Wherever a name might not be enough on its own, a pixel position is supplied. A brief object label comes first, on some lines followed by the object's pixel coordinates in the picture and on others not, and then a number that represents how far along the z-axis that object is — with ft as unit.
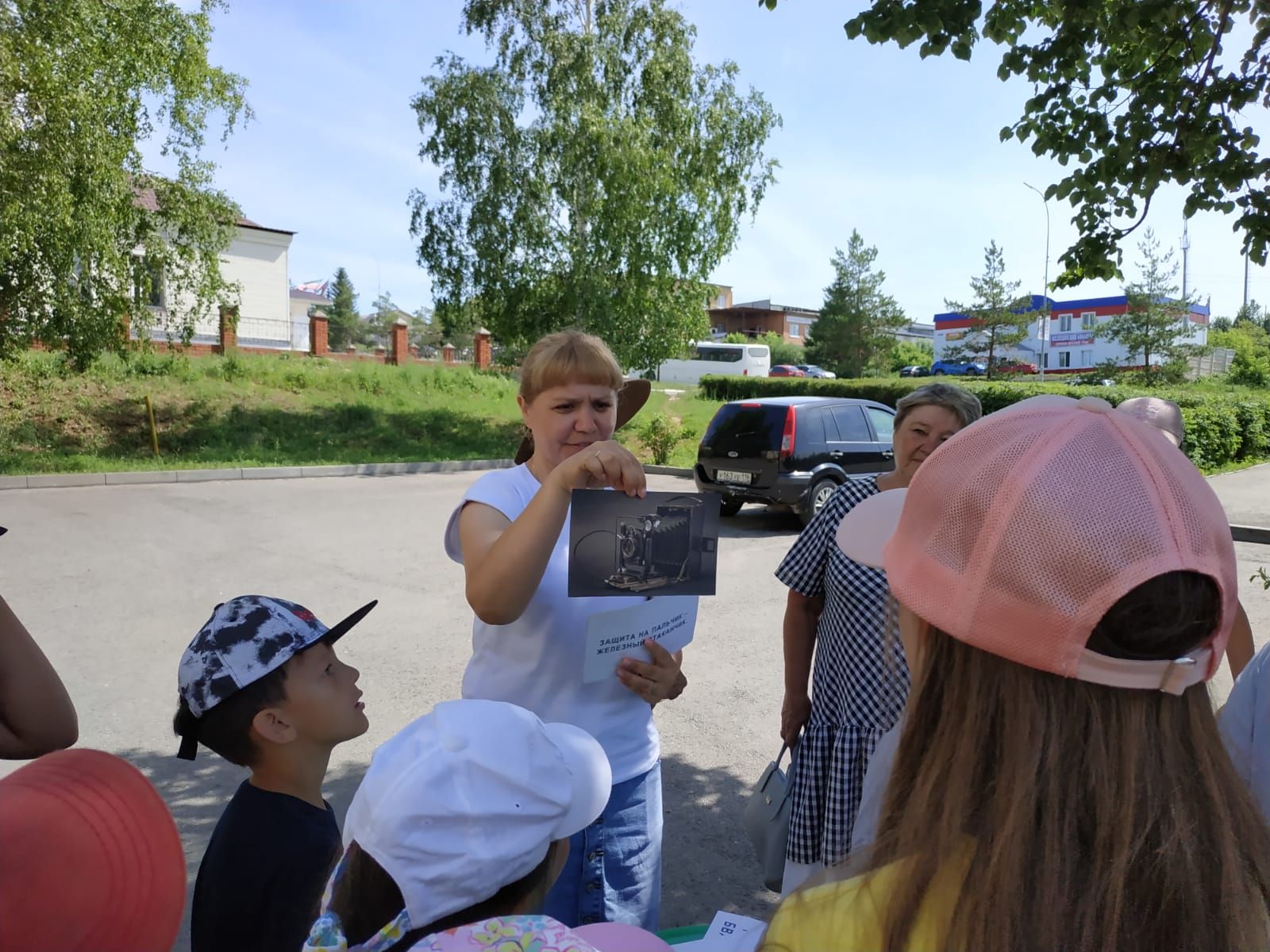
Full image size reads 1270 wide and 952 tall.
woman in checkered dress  7.63
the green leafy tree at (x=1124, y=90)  13.62
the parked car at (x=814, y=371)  185.98
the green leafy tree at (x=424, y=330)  252.65
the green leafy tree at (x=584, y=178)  64.64
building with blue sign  179.22
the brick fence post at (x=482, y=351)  104.80
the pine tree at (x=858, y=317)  188.85
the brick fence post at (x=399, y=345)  96.22
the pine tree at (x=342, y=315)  254.06
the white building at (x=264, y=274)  126.60
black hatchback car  37.06
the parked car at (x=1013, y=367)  137.39
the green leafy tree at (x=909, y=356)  197.88
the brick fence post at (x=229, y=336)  84.26
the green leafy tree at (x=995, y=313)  129.80
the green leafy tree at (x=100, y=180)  42.24
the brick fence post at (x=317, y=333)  97.04
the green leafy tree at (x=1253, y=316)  247.09
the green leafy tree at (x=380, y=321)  265.13
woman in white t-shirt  5.80
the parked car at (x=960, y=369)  150.10
